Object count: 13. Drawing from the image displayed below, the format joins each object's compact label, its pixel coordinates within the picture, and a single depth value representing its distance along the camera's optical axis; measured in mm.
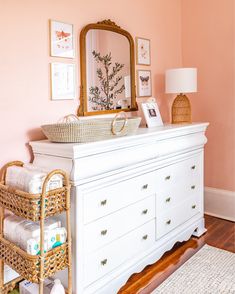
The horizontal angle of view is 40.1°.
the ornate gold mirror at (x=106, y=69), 2459
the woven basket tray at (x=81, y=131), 1844
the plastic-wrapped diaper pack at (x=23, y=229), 1702
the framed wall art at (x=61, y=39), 2225
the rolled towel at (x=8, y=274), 2023
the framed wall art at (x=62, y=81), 2252
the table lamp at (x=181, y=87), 2945
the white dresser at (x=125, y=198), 1831
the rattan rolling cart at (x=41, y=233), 1610
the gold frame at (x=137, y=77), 3011
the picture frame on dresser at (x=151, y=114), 2778
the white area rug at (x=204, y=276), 2150
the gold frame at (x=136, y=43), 2975
